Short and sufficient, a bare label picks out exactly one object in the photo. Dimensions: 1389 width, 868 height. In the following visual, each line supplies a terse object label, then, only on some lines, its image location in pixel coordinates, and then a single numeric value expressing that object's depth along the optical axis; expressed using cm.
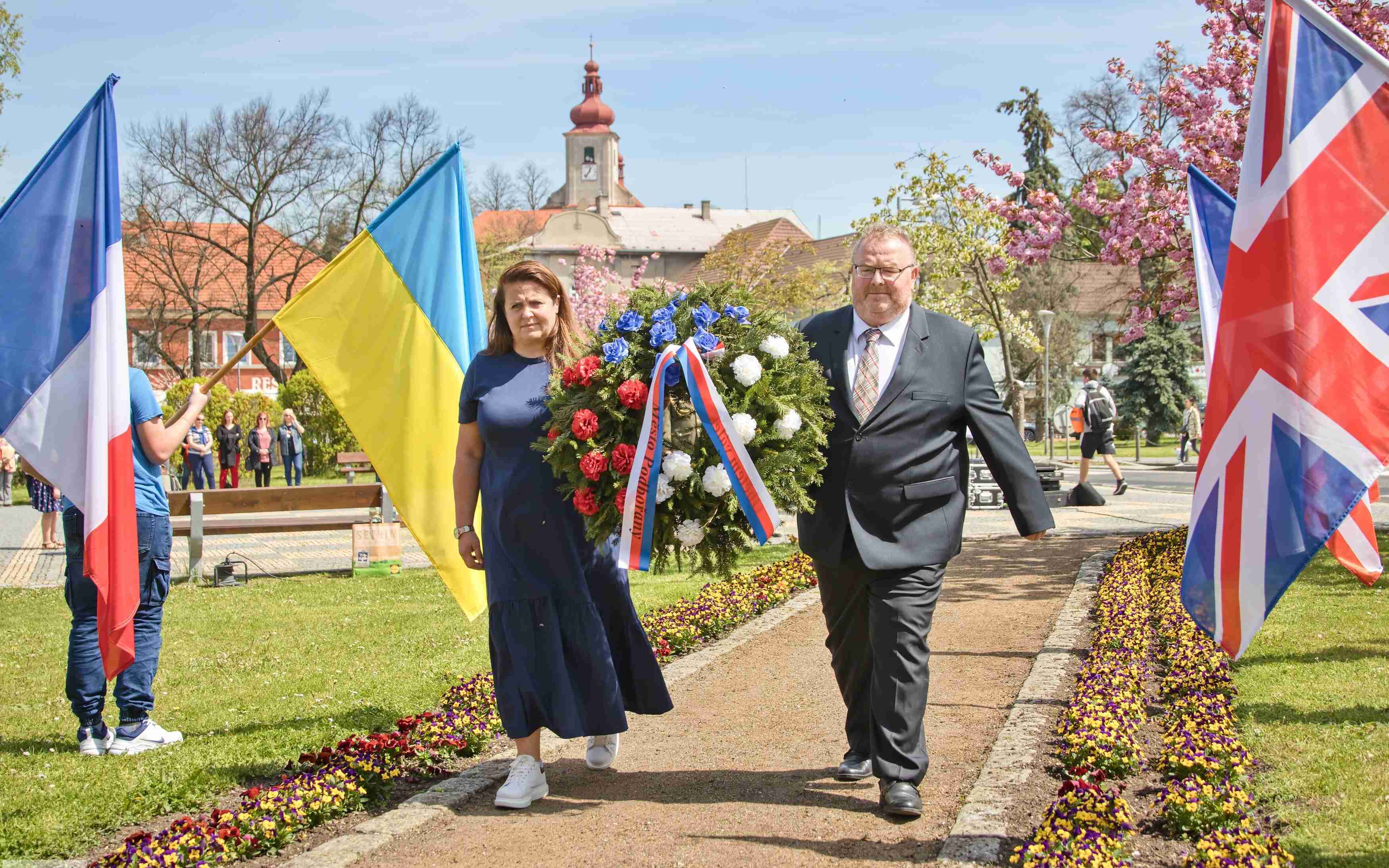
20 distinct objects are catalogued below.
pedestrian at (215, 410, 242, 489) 2647
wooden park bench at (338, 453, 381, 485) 2828
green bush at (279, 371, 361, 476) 3478
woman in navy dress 478
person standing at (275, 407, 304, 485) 2736
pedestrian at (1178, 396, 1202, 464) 3262
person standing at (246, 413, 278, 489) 2725
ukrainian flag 603
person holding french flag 491
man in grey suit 449
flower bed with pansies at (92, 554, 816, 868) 402
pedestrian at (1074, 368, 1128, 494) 1861
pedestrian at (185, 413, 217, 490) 2327
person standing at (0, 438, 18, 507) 2595
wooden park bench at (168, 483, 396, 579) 1245
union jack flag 401
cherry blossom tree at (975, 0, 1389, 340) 1284
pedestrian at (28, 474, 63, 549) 1515
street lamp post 3225
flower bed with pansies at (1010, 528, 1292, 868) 374
